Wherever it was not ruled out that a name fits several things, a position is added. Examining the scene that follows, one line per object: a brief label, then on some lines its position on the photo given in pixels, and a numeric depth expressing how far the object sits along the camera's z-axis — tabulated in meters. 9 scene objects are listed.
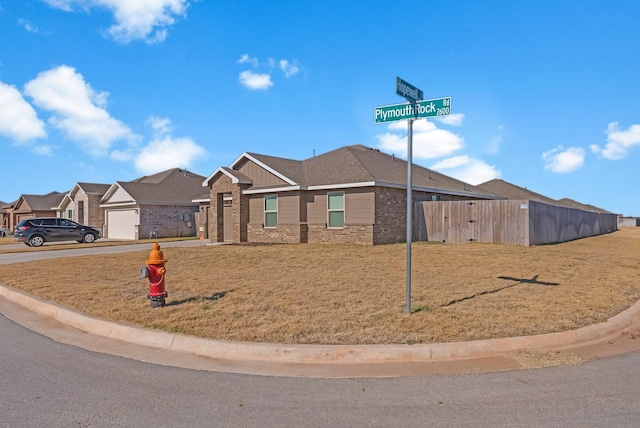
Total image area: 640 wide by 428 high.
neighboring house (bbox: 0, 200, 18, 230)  52.88
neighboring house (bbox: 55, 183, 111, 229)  35.06
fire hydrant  7.29
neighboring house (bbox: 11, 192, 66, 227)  46.81
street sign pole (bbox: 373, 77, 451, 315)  6.69
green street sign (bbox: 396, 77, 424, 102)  6.56
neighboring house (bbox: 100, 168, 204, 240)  30.56
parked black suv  24.00
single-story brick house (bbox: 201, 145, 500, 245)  19.00
